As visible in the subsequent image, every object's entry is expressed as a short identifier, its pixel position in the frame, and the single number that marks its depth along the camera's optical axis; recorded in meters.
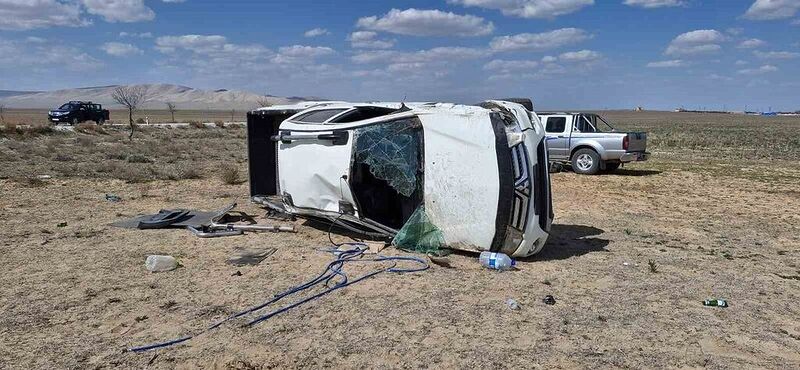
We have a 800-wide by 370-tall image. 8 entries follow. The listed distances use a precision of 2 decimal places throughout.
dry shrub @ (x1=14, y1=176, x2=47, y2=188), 12.16
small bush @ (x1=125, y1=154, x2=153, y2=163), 18.00
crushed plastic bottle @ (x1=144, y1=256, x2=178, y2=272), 6.38
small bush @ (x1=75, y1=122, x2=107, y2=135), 30.93
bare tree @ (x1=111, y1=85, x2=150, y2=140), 37.51
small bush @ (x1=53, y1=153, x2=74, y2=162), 17.45
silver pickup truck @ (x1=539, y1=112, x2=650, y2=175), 16.28
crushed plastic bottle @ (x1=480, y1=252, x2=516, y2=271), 6.48
